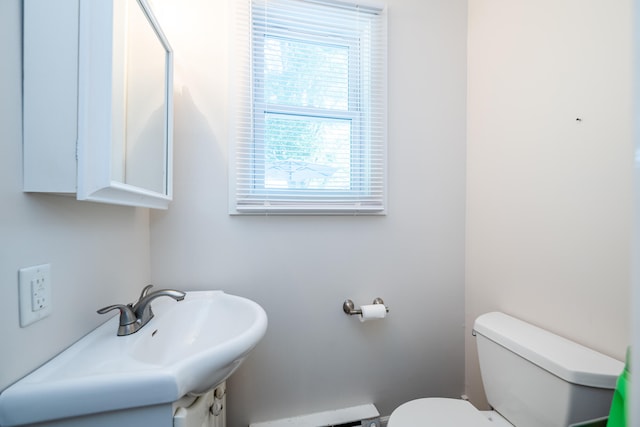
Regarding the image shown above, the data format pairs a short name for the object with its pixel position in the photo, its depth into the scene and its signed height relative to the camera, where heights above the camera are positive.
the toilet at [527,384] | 0.79 -0.57
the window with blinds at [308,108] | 1.22 +0.53
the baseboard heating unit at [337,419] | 1.23 -0.99
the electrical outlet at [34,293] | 0.54 -0.18
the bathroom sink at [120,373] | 0.51 -0.36
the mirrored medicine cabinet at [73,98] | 0.57 +0.26
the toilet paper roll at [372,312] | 1.26 -0.47
